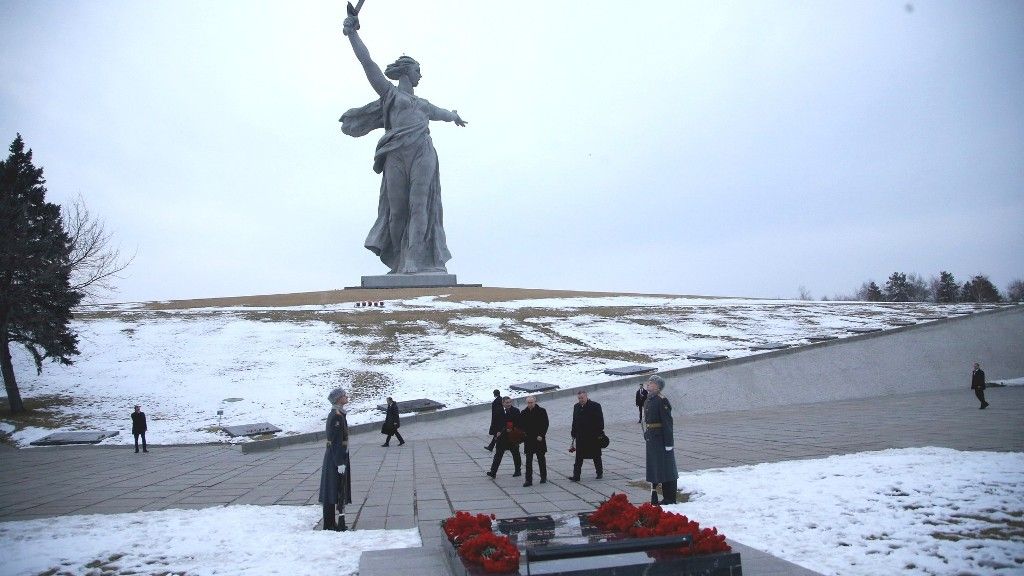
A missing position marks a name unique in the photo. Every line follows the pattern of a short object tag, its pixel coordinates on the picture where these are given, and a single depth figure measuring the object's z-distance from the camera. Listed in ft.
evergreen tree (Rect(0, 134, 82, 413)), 61.77
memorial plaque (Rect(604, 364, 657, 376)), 62.59
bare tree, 75.97
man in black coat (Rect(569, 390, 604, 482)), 30.71
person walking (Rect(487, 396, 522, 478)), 32.58
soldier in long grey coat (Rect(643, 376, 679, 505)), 24.73
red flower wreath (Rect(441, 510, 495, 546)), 17.17
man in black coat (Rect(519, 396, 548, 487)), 31.12
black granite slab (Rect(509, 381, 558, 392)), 58.49
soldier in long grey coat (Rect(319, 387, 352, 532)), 22.71
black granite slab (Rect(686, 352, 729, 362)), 67.92
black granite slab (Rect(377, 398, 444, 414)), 54.24
